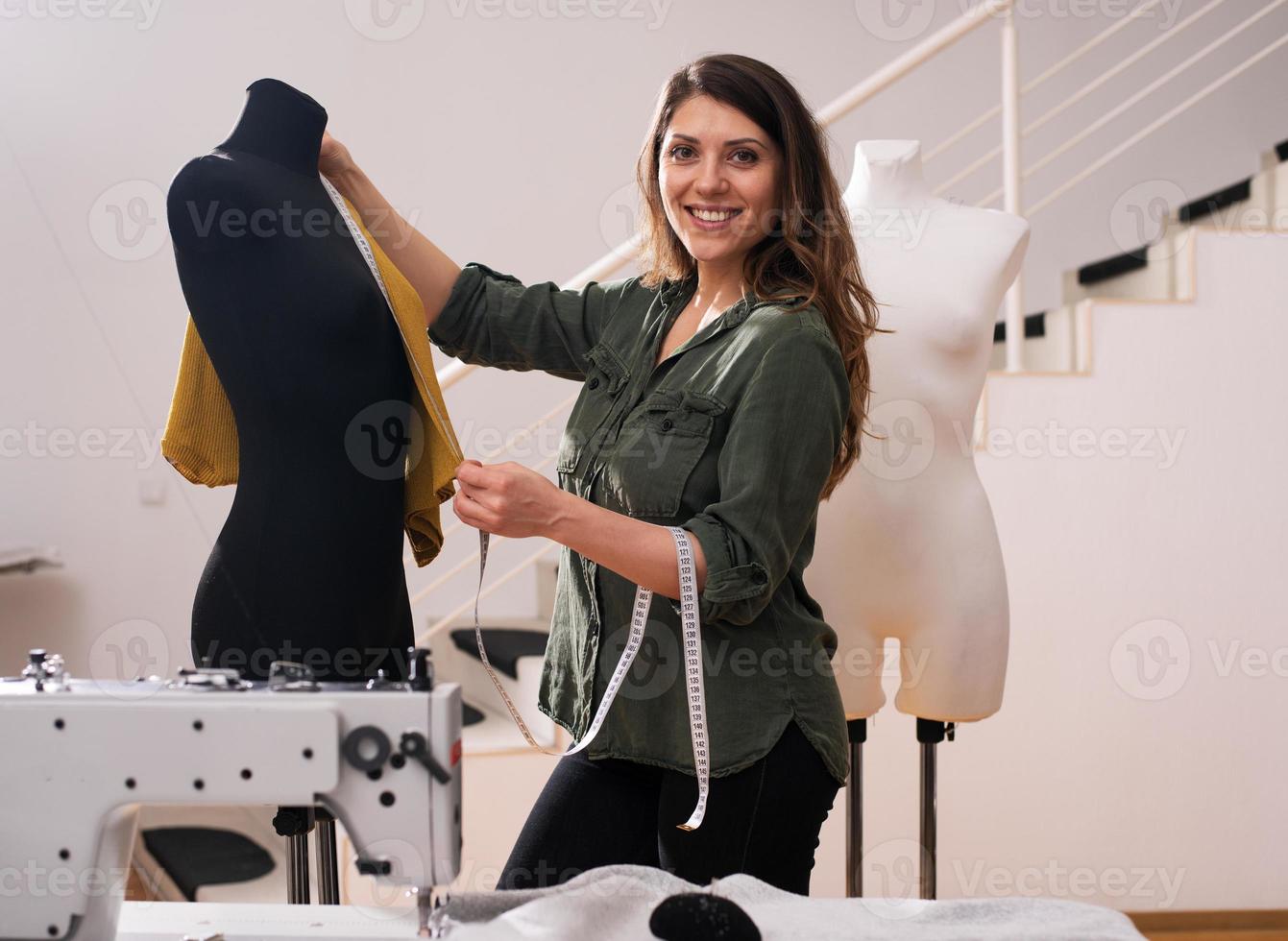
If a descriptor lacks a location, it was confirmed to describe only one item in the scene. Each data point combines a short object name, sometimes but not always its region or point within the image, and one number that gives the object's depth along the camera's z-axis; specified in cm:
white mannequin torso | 213
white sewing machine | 104
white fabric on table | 107
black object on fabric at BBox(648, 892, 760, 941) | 100
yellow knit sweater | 146
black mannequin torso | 135
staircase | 312
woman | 144
